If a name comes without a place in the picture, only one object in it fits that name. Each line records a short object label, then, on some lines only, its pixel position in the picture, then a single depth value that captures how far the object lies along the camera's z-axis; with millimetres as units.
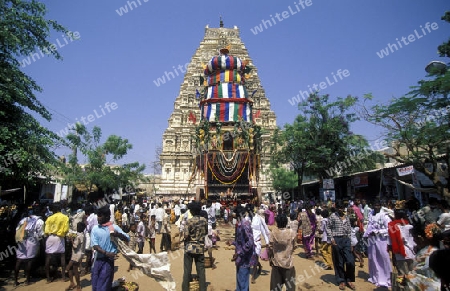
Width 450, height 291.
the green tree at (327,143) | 18234
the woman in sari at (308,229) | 8523
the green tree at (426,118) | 8875
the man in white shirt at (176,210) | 15359
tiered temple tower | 19953
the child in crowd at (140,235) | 8156
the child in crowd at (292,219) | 7430
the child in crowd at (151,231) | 8852
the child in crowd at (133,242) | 7296
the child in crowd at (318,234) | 8523
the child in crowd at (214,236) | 8905
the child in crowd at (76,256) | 5688
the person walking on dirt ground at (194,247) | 4852
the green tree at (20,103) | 7109
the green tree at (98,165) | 19422
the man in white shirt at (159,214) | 10008
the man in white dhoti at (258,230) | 5552
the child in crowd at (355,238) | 7236
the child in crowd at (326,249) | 7137
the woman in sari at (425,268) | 2885
